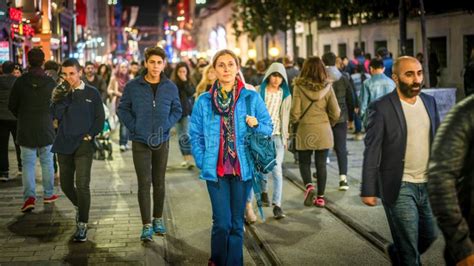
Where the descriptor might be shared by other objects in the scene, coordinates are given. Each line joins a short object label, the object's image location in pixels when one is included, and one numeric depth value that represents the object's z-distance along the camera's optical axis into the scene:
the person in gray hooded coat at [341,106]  10.80
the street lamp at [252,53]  42.38
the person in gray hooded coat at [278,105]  9.09
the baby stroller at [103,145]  14.69
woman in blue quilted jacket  6.00
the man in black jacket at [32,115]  9.36
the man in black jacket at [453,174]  3.40
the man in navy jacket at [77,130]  7.78
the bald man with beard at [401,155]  5.23
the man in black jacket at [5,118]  12.07
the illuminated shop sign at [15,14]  23.92
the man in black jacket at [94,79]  16.34
